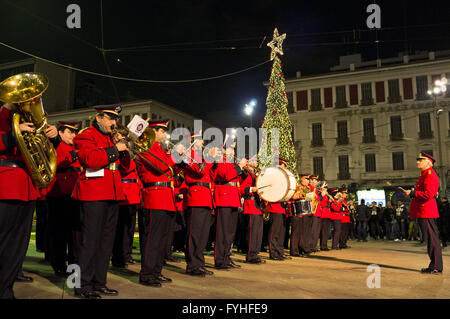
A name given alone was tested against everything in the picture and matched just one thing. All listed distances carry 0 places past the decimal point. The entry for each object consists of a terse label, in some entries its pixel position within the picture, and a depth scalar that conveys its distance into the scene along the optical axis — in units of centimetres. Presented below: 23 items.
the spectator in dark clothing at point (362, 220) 1941
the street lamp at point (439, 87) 2007
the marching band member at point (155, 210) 521
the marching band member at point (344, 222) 1413
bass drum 807
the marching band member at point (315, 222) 1147
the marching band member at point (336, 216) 1345
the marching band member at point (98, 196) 442
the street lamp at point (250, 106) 1989
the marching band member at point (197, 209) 622
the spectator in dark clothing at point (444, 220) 1502
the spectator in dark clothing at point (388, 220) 2037
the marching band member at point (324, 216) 1227
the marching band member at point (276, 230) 886
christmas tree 1991
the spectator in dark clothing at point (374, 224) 2117
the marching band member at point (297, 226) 995
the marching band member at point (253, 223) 794
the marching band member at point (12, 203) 384
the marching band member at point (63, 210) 565
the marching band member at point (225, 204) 697
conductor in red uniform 706
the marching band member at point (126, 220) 675
